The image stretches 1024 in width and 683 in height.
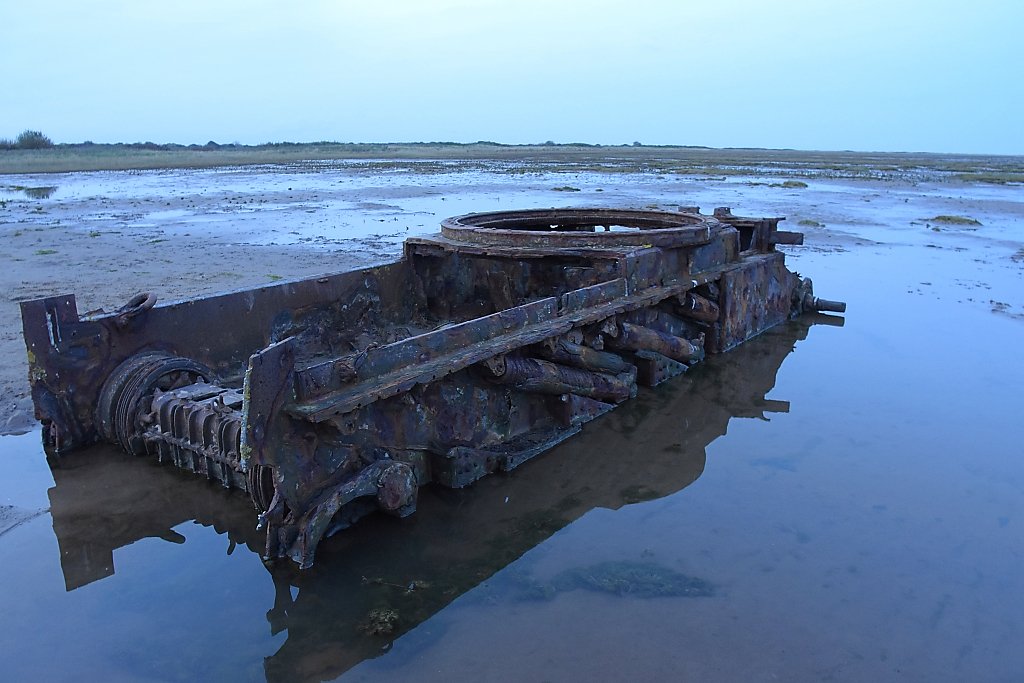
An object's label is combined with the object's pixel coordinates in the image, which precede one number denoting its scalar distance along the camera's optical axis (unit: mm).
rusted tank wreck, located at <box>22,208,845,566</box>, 3514
